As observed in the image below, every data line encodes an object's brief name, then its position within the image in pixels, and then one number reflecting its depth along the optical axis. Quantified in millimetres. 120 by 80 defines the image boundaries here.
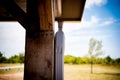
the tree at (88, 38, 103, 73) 16571
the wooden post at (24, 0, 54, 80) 830
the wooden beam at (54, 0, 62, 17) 1328
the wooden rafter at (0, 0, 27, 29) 864
